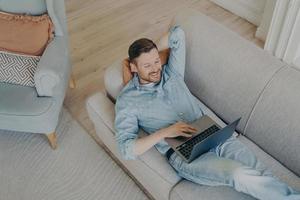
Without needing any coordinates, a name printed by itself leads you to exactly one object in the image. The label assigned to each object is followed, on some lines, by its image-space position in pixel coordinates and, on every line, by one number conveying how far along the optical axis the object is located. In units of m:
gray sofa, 1.46
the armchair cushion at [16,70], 1.84
